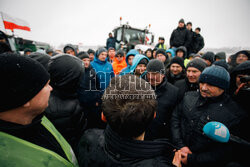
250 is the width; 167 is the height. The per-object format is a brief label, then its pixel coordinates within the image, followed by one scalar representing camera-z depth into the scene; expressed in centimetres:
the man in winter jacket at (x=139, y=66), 286
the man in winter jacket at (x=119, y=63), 471
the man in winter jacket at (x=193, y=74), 228
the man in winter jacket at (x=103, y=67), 383
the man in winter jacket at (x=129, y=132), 68
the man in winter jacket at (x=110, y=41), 931
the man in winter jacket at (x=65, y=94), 135
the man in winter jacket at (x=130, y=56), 390
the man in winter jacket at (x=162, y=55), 441
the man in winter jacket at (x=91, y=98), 272
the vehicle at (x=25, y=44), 1198
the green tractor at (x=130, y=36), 888
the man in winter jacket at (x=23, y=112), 59
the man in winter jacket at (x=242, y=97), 121
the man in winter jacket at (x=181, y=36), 658
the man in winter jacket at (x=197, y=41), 723
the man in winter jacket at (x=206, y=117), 131
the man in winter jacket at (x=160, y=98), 204
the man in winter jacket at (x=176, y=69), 286
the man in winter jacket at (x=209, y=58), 394
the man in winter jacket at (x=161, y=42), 705
